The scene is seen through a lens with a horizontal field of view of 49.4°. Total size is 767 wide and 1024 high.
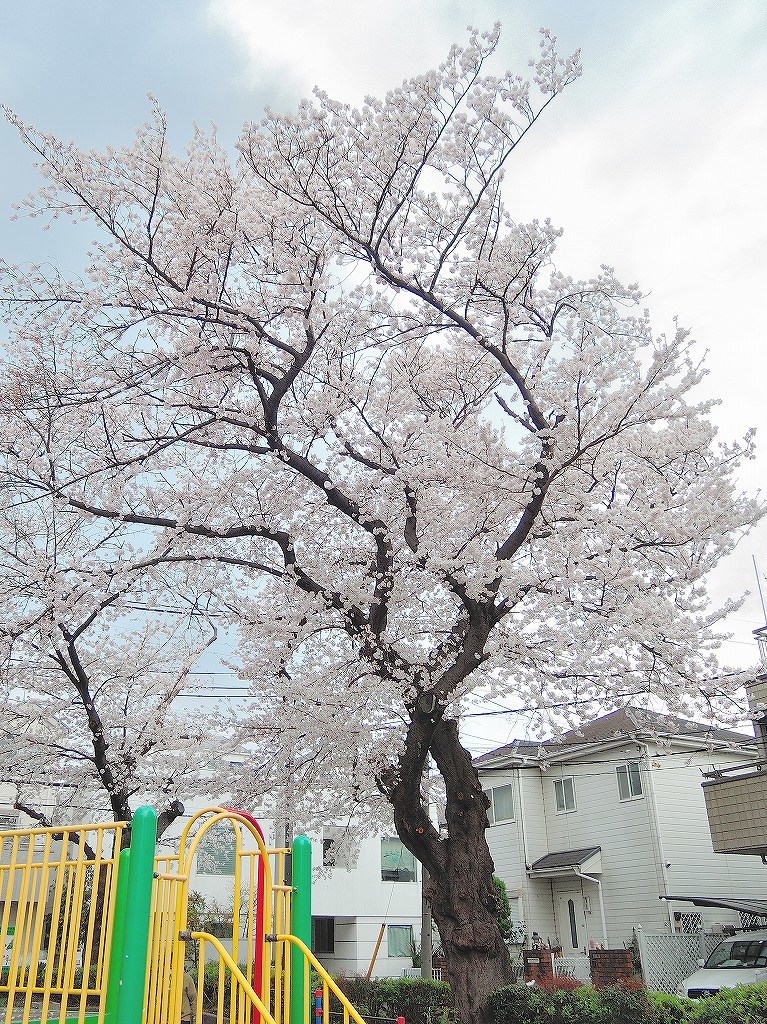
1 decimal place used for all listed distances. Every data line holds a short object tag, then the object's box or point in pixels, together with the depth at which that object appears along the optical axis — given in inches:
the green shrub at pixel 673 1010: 324.5
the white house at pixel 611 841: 775.7
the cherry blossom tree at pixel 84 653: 396.5
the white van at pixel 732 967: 514.6
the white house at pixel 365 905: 924.0
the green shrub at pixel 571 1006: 333.7
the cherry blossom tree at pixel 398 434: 328.8
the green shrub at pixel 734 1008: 312.7
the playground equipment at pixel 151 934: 203.2
